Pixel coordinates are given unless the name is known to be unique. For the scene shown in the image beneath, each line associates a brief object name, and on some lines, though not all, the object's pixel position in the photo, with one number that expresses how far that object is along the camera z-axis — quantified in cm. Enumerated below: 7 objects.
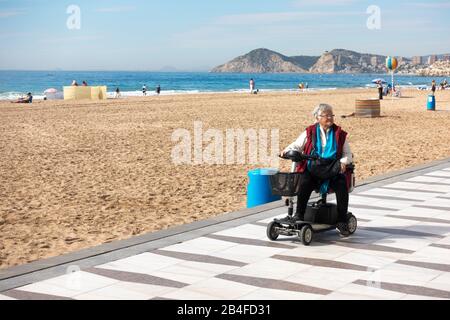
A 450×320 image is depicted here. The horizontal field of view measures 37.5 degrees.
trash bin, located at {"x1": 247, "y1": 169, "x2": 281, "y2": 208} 865
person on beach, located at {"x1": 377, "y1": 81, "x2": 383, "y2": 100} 4112
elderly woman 653
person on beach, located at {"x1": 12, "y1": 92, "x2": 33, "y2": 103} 4178
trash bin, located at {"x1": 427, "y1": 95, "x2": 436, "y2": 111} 3067
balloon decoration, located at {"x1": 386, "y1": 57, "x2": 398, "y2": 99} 4328
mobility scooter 640
